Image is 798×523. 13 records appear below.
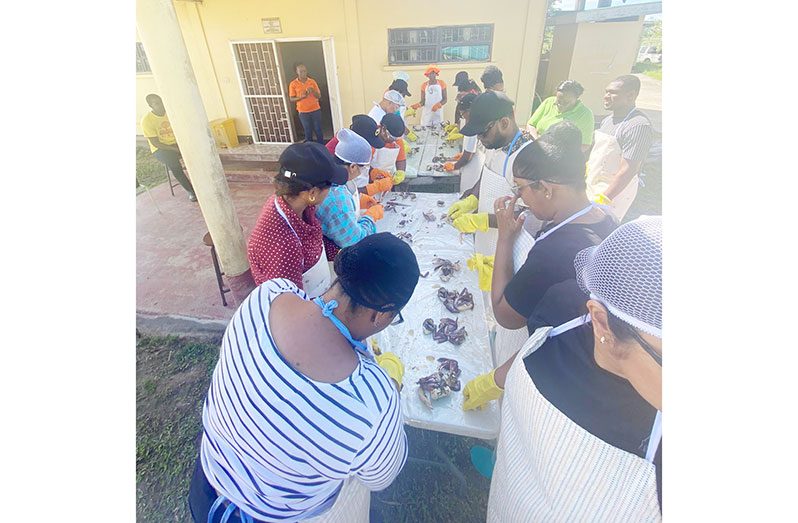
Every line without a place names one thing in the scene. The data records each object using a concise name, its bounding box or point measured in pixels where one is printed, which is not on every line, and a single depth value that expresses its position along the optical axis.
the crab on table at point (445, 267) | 2.94
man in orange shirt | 8.05
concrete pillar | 2.70
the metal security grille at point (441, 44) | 7.84
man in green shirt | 4.20
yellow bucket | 8.64
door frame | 7.94
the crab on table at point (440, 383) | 1.97
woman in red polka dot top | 2.08
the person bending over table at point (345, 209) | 2.58
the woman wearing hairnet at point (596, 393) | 0.90
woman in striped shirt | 1.07
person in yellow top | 6.07
